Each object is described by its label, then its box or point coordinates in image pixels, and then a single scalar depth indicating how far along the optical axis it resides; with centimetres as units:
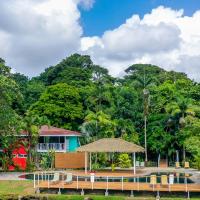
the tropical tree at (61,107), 5494
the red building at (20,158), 4630
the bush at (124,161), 4491
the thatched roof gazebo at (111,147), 3691
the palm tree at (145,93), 4818
